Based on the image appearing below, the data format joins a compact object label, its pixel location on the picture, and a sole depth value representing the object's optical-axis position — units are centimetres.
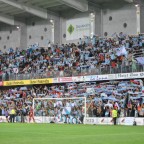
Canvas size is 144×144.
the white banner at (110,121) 3152
